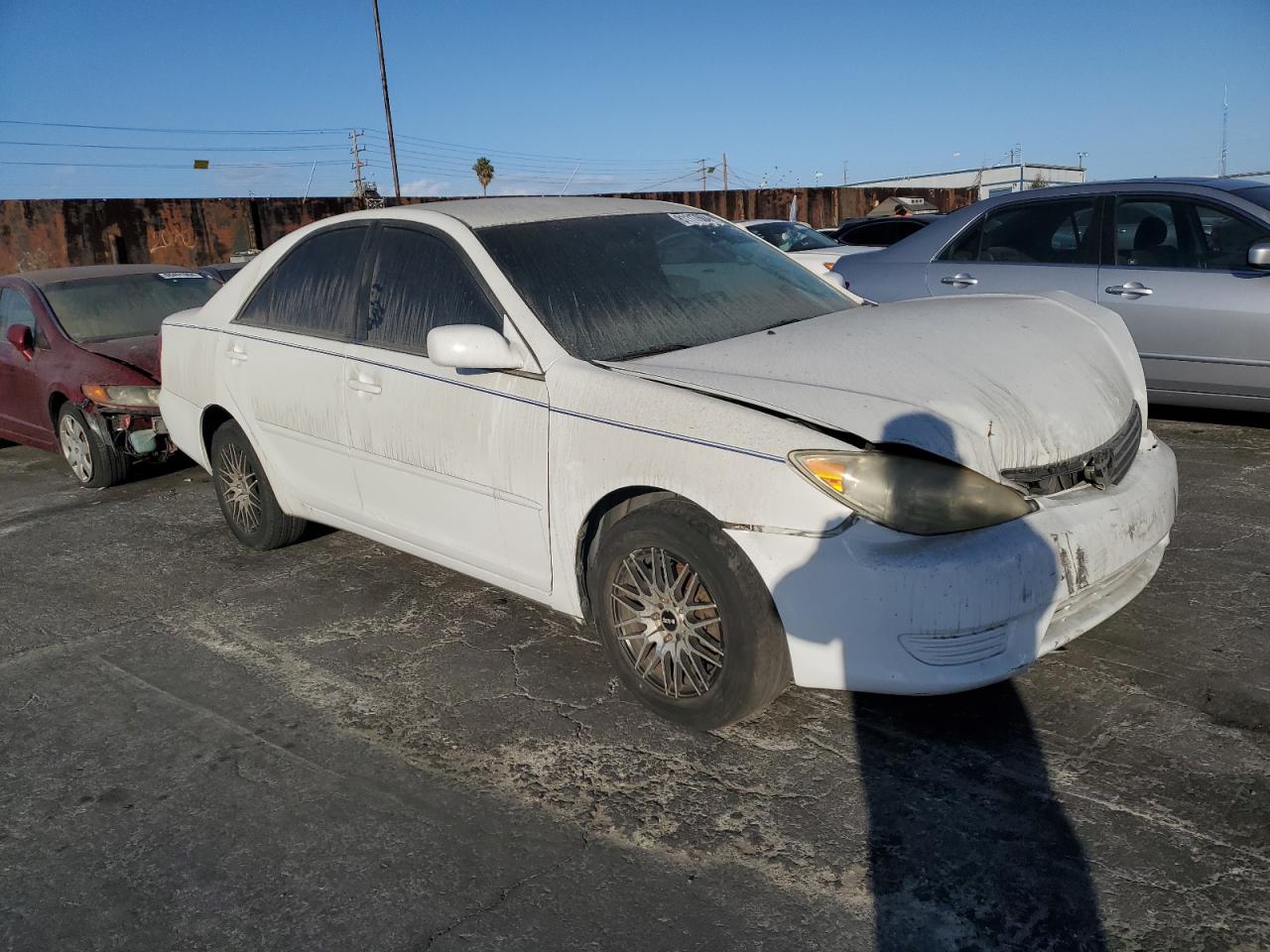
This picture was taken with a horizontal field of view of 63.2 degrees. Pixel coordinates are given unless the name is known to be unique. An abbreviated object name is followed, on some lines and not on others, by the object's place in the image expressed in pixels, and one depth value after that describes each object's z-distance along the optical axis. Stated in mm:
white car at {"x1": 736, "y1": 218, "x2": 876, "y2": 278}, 14352
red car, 6773
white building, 42062
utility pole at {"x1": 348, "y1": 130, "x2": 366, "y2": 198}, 40025
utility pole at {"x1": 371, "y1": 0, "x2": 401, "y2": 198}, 26984
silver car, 5797
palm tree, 62031
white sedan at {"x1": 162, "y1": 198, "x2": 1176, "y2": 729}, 2701
